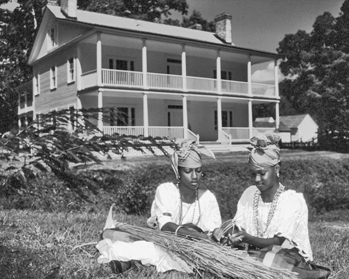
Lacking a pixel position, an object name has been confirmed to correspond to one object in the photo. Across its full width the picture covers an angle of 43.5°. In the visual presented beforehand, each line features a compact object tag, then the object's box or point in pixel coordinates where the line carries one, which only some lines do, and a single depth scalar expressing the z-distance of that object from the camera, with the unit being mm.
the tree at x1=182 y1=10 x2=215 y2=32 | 40219
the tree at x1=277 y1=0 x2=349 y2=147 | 30812
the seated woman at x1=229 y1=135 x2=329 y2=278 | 3119
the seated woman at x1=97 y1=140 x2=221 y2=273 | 3188
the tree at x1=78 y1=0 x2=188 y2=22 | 33781
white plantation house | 21094
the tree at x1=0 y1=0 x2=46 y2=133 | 32969
